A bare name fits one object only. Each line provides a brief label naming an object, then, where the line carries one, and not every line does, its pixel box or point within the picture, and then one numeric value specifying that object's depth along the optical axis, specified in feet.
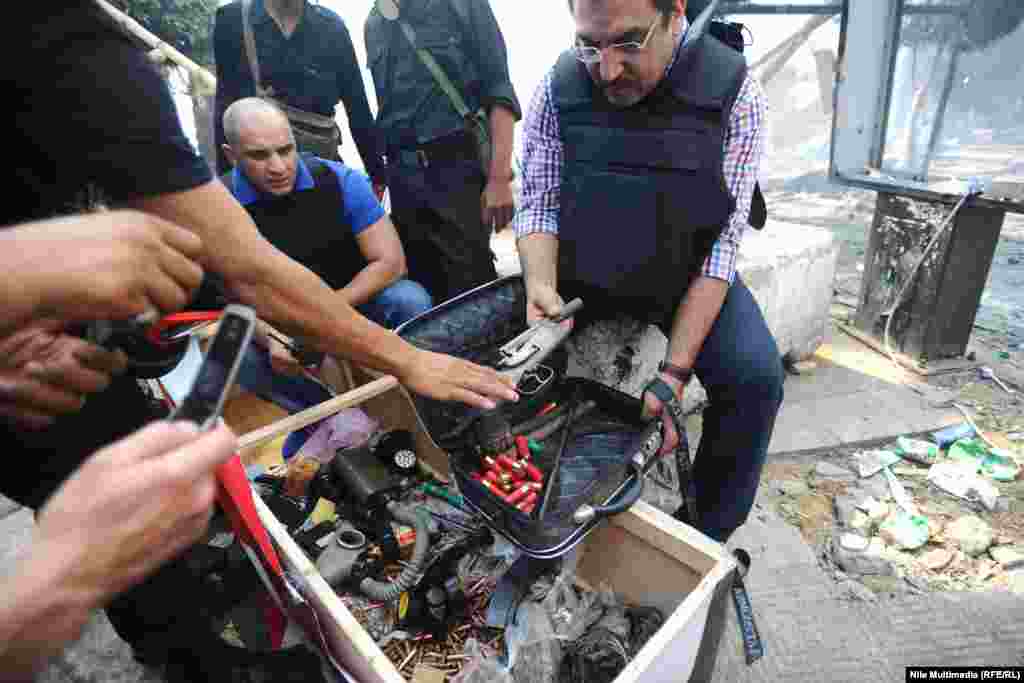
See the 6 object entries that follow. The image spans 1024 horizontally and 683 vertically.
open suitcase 4.23
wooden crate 3.67
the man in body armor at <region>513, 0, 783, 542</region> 5.22
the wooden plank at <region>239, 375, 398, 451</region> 5.60
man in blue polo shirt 7.47
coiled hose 4.71
